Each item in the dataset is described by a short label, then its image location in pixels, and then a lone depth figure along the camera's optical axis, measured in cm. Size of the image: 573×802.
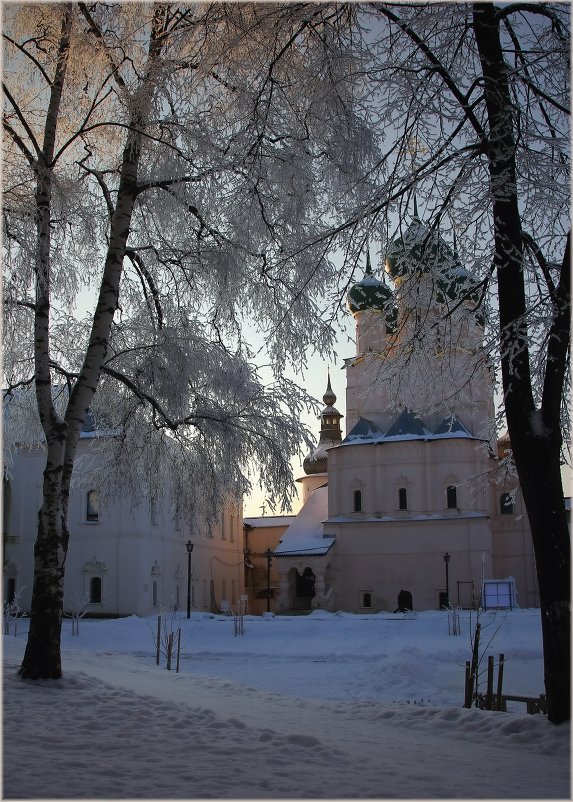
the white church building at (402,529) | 4225
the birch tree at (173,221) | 862
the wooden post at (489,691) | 1089
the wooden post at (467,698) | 1061
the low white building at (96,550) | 3819
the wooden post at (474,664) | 1079
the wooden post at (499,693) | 1088
